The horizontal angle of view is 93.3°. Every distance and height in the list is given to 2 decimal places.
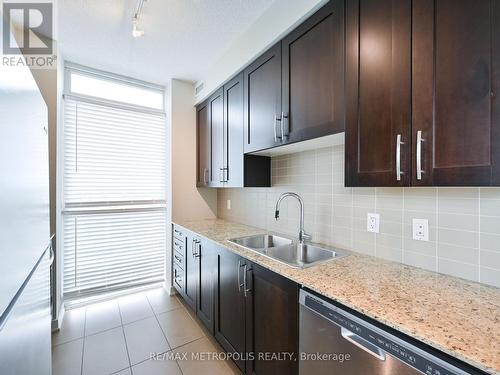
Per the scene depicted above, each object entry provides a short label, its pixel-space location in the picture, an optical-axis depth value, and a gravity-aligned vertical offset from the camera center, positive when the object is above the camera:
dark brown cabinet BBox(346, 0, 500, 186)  0.84 +0.39
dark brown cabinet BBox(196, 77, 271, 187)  2.24 +0.42
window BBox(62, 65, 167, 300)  2.65 +0.02
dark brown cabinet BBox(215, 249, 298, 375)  1.24 -0.81
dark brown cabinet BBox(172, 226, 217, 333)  2.02 -0.86
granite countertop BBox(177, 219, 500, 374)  0.69 -0.46
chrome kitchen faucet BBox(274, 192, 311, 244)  1.83 -0.35
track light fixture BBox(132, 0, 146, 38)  1.76 +1.30
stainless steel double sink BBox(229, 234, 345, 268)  1.68 -0.50
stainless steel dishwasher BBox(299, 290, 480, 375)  0.74 -0.60
